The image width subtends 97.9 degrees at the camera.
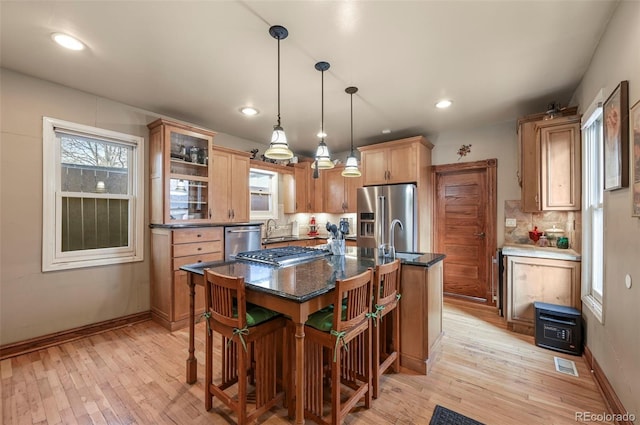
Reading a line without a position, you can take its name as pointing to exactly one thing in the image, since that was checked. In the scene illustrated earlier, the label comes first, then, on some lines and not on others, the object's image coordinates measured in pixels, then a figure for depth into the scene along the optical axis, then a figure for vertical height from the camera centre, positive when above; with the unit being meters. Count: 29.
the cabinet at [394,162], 4.01 +0.78
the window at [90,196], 2.81 +0.19
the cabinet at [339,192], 5.02 +0.39
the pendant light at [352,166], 2.95 +0.50
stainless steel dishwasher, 3.74 -0.36
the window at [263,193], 4.88 +0.35
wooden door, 3.98 -0.19
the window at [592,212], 2.38 +0.01
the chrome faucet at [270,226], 5.10 -0.25
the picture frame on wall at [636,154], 1.51 +0.32
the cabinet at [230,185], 3.93 +0.40
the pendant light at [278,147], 2.15 +0.52
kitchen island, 1.54 -0.50
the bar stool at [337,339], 1.63 -0.77
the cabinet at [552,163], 2.78 +0.52
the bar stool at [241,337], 1.63 -0.76
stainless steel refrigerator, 3.92 -0.03
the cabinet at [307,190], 5.34 +0.45
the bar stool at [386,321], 1.97 -0.87
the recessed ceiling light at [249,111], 3.39 +1.28
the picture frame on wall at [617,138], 1.68 +0.48
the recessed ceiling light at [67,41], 2.04 +1.31
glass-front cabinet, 3.31 +0.52
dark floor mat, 1.75 -1.32
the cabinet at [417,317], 2.31 -0.89
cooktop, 2.25 -0.37
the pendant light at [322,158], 2.73 +0.54
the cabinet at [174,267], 3.19 -0.63
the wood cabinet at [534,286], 2.79 -0.77
